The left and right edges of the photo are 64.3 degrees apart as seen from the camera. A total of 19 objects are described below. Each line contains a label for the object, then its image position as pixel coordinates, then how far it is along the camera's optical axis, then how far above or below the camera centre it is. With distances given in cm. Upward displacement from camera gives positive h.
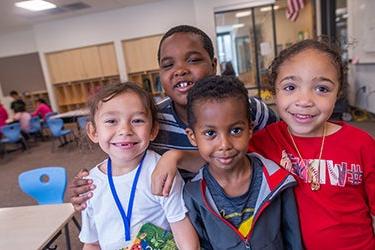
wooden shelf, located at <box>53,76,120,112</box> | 937 -57
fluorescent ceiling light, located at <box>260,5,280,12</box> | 779 +107
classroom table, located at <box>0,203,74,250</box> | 143 -74
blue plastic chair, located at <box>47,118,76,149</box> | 622 -100
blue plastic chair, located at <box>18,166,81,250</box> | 234 -80
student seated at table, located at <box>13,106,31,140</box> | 692 -86
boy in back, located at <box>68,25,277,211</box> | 126 -6
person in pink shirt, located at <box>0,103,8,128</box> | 684 -73
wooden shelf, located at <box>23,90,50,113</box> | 973 -54
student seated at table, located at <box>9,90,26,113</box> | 760 -57
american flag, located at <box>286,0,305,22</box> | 632 +83
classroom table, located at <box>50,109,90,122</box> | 714 -92
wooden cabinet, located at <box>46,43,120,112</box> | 891 +13
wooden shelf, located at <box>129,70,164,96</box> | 870 -30
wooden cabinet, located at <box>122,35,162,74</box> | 860 +38
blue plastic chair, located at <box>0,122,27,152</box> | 617 -101
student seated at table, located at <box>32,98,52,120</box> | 752 -77
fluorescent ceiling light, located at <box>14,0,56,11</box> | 651 +167
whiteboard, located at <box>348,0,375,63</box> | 473 +15
